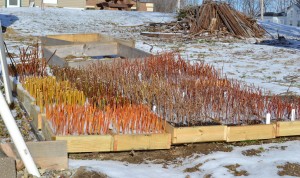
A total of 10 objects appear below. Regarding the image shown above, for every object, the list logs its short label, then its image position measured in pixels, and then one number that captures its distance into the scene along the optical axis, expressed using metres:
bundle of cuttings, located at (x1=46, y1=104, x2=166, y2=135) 5.54
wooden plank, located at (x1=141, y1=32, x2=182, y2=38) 19.92
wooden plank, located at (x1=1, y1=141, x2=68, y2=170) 4.73
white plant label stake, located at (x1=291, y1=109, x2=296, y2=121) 6.34
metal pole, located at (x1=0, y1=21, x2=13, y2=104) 6.66
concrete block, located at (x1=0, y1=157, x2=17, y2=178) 4.39
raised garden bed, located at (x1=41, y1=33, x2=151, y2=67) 11.04
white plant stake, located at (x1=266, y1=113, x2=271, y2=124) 6.09
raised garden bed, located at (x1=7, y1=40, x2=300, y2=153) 5.47
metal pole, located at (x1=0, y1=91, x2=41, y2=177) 4.41
